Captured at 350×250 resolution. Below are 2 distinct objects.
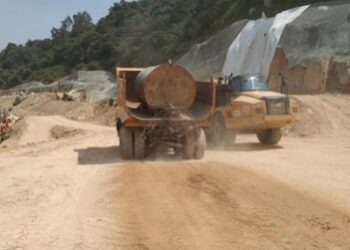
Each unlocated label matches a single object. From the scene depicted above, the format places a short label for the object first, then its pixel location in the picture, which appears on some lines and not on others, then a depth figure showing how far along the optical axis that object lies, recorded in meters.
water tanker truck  15.36
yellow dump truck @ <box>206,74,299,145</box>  17.77
